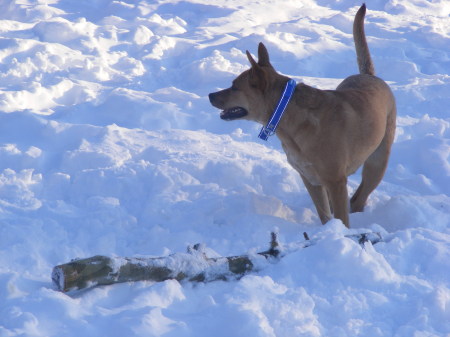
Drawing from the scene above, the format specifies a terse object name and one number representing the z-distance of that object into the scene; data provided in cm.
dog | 841
